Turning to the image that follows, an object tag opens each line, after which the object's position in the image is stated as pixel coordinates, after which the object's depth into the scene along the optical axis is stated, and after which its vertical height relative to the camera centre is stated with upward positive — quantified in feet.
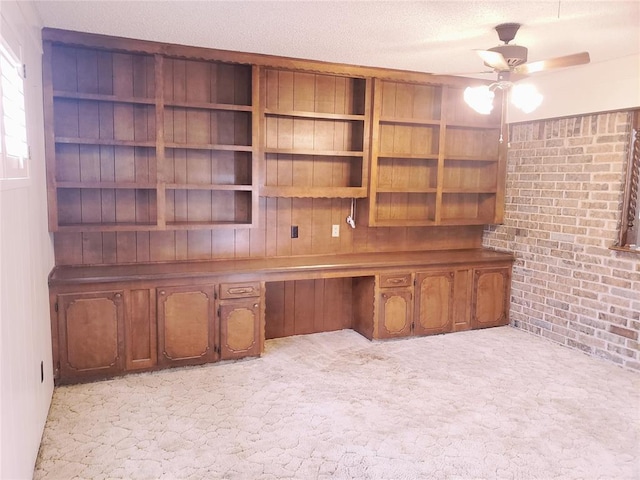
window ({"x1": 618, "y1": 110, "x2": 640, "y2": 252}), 12.39 -0.08
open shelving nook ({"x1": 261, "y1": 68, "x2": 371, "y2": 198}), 13.62 +1.71
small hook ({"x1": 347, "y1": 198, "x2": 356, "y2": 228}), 15.07 -0.78
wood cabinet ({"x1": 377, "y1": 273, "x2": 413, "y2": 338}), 14.08 -3.39
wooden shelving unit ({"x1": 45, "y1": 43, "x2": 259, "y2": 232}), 11.63 +1.15
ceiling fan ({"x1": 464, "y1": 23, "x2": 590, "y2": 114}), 9.41 +2.59
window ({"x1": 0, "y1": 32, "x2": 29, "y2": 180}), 6.24 +1.00
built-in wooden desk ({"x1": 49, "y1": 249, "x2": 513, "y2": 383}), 10.97 -3.03
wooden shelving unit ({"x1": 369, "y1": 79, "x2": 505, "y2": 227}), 14.93 +1.11
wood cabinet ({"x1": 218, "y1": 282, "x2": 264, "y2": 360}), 12.20 -3.37
